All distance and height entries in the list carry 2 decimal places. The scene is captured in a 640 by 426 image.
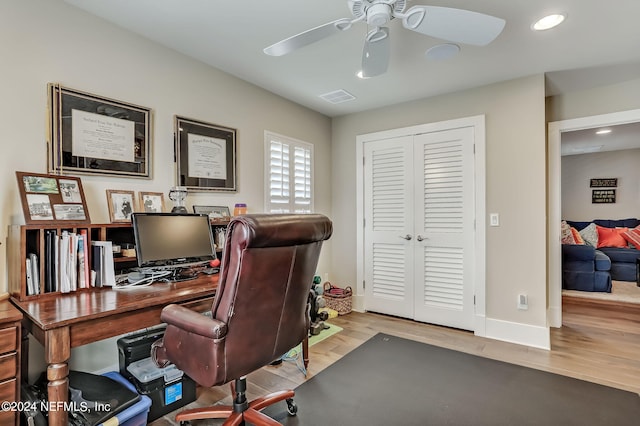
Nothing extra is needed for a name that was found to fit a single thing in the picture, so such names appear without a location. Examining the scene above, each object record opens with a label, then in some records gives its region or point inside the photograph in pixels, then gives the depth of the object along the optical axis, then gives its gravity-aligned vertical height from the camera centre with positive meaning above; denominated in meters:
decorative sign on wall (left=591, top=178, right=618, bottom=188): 6.83 +0.57
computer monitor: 2.07 -0.18
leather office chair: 1.38 -0.42
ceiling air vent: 3.43 +1.24
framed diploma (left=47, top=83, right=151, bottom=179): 1.94 +0.50
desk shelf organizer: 1.62 -0.20
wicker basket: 3.90 -1.03
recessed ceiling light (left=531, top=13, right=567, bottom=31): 2.10 +1.23
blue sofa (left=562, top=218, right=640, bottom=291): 4.77 -0.73
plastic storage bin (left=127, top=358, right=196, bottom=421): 1.92 -1.02
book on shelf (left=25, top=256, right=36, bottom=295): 1.64 -0.32
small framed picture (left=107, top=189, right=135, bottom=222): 2.14 +0.06
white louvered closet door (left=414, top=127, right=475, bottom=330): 3.38 -0.17
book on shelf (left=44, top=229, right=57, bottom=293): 1.71 -0.25
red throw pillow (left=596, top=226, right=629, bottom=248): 5.86 -0.48
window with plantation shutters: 3.44 +0.42
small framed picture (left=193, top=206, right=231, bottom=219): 2.68 +0.02
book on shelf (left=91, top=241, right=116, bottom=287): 1.87 -0.28
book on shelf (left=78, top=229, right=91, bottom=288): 1.81 -0.27
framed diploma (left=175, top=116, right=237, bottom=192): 2.60 +0.48
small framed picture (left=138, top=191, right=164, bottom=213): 2.31 +0.08
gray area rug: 1.94 -1.21
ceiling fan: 1.55 +0.92
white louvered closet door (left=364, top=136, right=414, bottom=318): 3.75 -0.16
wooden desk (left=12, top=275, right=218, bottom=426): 1.32 -0.46
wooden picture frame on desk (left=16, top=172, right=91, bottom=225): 1.74 +0.08
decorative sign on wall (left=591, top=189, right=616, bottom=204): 6.86 +0.30
